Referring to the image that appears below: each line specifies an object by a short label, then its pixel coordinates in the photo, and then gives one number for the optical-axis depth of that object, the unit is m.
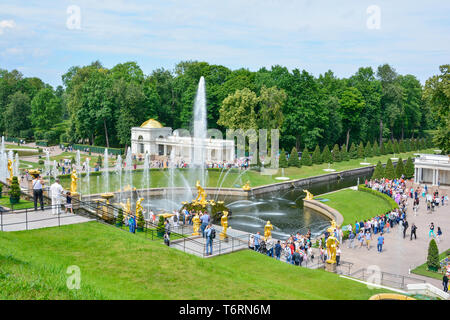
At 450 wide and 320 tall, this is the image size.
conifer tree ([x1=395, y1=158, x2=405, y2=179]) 57.08
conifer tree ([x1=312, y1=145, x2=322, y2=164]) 72.50
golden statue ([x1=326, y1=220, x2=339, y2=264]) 23.80
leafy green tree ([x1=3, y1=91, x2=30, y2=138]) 100.94
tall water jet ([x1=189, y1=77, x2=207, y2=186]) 57.25
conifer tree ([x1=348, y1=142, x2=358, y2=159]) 80.57
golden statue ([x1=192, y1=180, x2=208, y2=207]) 36.50
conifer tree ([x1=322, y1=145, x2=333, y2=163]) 73.62
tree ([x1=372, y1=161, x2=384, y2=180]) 55.09
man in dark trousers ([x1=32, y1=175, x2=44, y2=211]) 21.92
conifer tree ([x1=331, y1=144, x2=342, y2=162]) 76.81
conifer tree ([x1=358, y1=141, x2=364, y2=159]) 82.00
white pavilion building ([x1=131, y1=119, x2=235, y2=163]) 67.56
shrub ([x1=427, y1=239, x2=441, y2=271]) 25.27
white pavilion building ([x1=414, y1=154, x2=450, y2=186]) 53.84
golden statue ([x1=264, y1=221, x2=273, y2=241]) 27.00
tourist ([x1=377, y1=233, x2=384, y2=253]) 28.83
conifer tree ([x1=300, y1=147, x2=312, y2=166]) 70.06
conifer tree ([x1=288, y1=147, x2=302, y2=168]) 68.25
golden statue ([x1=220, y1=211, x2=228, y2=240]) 26.20
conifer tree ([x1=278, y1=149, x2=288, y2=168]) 66.31
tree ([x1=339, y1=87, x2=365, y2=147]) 89.88
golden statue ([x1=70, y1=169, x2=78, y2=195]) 29.39
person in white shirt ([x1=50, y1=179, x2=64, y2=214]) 22.11
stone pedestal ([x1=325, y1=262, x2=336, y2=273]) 24.16
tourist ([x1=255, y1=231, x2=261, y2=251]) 25.52
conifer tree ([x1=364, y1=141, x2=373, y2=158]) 82.93
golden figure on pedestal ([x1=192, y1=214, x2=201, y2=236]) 28.89
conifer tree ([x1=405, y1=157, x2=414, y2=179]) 58.28
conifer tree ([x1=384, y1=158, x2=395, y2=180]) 55.35
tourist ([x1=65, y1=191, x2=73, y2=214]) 22.58
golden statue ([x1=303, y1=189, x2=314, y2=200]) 47.03
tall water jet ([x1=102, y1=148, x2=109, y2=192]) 48.92
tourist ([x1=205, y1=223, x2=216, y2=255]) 23.00
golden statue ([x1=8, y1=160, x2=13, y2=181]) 33.67
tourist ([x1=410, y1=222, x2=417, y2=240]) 32.06
